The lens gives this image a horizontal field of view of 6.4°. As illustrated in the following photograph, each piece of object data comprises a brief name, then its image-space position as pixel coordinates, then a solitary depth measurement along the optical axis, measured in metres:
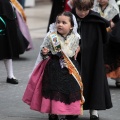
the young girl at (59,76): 11.40
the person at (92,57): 11.88
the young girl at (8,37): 15.66
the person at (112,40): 15.67
